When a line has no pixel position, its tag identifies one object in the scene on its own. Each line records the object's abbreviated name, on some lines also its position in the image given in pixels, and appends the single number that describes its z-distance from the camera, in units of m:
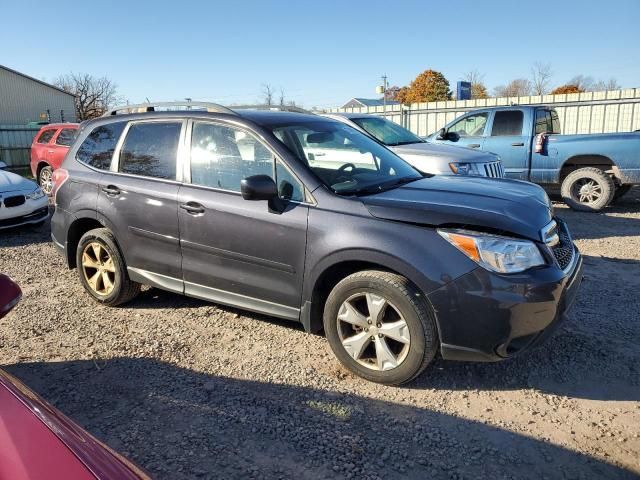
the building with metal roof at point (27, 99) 36.44
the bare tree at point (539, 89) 50.97
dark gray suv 3.13
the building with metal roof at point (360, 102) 54.08
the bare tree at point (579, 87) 55.59
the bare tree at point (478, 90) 59.08
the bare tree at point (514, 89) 66.59
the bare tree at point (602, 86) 55.01
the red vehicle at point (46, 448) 1.45
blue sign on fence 23.90
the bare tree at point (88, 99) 46.40
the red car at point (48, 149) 12.22
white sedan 7.99
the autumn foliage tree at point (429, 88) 55.09
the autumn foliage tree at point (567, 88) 51.42
